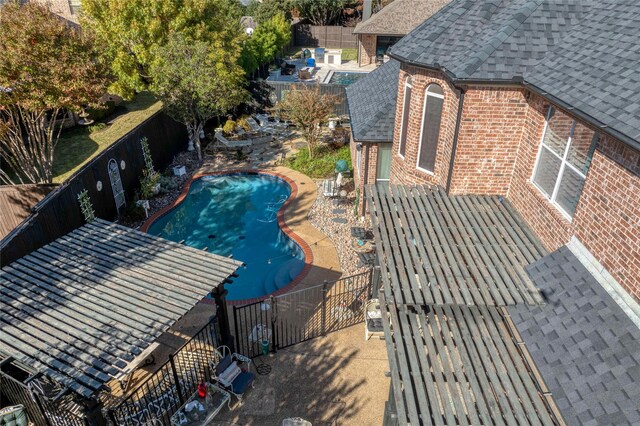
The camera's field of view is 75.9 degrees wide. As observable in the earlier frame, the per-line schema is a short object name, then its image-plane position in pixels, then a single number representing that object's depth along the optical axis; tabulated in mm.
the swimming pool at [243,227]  15726
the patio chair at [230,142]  24672
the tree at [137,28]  22797
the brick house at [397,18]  40344
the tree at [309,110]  22297
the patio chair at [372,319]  11531
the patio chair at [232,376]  9828
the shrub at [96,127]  25891
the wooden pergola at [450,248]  7574
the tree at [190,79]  20906
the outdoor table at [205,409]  9266
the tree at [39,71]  14828
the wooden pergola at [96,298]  7480
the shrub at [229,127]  25614
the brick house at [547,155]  6332
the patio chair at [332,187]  19844
